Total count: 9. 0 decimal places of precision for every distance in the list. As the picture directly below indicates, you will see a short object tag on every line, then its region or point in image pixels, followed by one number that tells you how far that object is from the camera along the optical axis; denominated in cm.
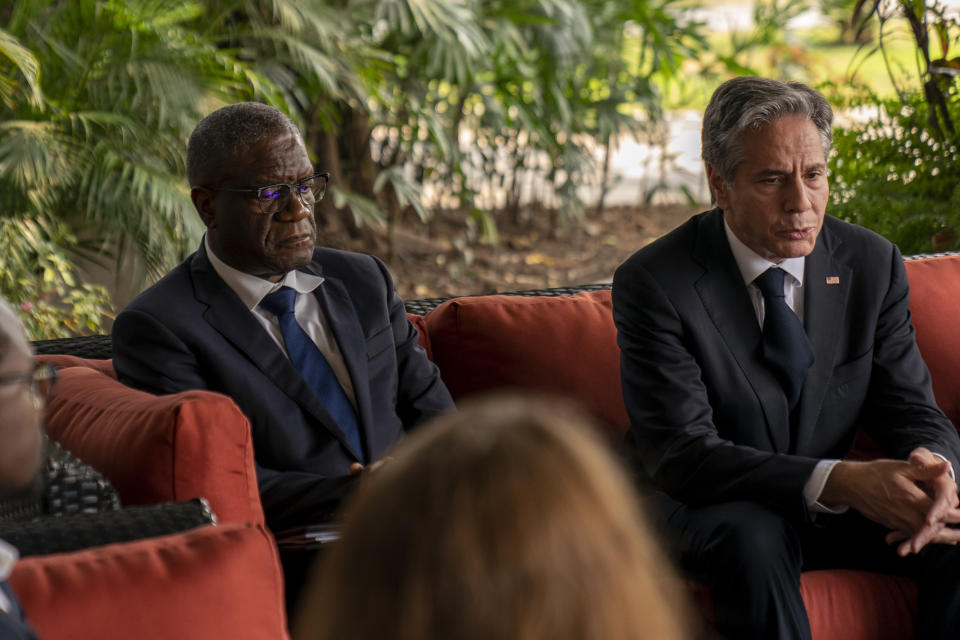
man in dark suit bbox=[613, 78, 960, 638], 318
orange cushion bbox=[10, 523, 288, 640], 266
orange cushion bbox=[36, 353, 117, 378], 326
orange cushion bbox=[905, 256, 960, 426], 361
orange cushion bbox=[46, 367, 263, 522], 293
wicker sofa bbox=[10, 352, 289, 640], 267
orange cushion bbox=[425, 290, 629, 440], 350
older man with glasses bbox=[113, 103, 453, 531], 318
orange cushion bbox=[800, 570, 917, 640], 324
